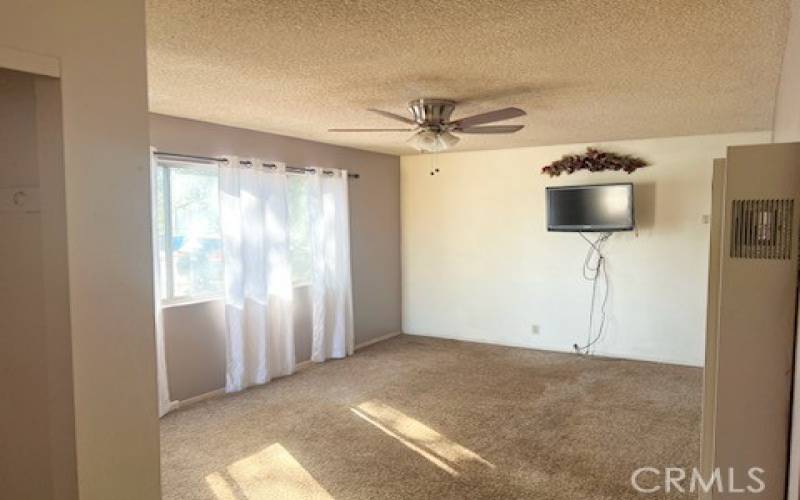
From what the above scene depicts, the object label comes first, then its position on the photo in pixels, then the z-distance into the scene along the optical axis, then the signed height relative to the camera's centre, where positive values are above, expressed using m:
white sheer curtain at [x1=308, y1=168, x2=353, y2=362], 5.72 -0.47
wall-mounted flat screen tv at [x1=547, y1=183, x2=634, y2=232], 5.52 +0.15
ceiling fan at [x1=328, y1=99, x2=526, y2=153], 3.57 +0.63
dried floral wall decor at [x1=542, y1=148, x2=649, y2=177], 5.60 +0.63
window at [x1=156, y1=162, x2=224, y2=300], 4.39 -0.07
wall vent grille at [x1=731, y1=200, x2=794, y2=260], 1.52 -0.02
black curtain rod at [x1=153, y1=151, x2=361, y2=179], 4.24 +0.54
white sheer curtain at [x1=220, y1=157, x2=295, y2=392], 4.74 -0.47
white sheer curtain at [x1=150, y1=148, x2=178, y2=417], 4.12 -0.85
